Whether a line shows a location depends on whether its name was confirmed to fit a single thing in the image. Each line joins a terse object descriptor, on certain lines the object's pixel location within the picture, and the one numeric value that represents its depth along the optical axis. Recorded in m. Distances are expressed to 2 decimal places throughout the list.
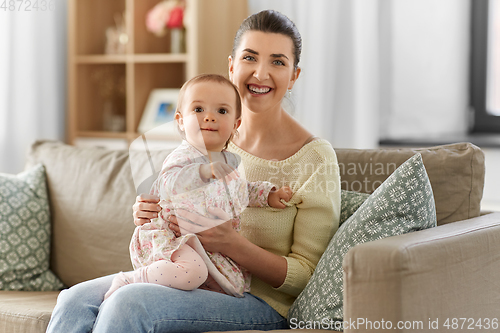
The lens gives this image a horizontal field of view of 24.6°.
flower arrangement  3.44
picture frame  3.48
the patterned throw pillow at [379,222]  2.12
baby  2.15
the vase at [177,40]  3.51
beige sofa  1.95
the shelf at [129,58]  3.40
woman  2.11
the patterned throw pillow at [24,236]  2.53
